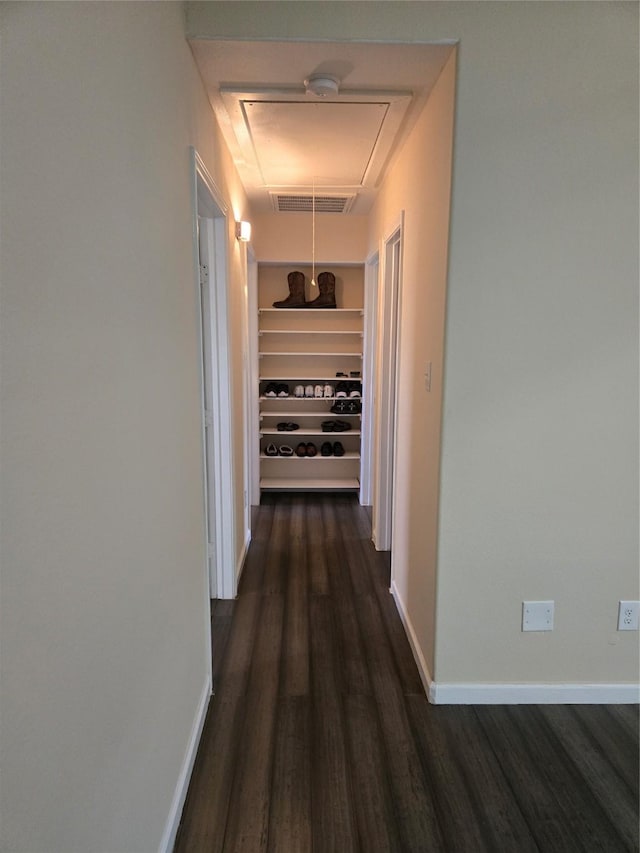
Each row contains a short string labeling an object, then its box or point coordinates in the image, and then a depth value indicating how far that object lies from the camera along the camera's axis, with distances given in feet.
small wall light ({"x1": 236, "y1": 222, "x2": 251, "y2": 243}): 10.61
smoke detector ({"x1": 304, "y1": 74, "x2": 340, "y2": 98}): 6.47
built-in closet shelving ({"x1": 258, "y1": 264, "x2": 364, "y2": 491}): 16.01
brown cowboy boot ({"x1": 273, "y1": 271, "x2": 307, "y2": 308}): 15.33
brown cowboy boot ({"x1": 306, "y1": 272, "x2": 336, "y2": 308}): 15.41
